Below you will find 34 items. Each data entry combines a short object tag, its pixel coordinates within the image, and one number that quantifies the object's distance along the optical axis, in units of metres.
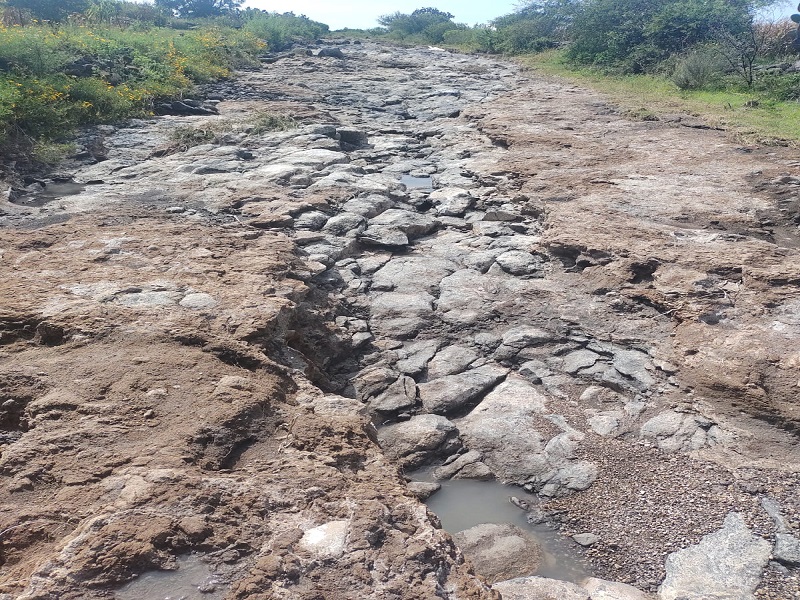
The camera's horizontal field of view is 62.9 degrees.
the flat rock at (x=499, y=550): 2.81
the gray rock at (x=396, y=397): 3.79
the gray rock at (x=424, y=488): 3.25
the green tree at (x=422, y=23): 29.28
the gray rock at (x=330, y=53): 19.77
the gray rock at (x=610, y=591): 2.59
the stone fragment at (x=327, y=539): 2.08
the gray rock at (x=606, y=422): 3.53
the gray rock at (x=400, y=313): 4.55
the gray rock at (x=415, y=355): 4.16
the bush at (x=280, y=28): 23.39
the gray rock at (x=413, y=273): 5.08
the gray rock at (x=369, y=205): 6.20
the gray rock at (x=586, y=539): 2.91
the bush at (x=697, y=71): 11.99
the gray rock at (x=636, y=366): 3.84
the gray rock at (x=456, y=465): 3.39
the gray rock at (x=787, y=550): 2.68
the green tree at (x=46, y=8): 20.06
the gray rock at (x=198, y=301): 3.61
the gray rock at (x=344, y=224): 5.78
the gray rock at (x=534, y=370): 4.00
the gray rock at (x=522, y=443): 3.27
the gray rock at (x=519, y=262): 5.21
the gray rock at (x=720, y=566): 2.59
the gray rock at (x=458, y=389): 3.83
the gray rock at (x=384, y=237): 5.70
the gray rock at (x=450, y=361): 4.12
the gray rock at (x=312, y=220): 5.72
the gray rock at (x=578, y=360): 4.03
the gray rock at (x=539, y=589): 2.48
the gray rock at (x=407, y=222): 5.98
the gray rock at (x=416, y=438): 3.47
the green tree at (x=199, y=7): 36.12
